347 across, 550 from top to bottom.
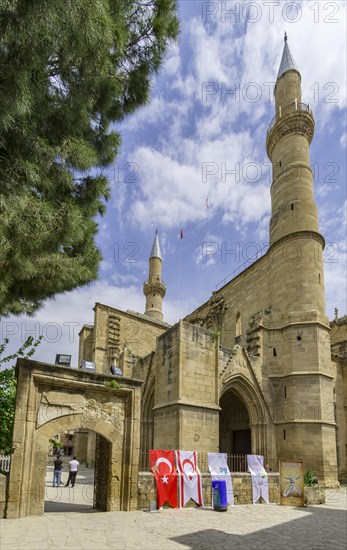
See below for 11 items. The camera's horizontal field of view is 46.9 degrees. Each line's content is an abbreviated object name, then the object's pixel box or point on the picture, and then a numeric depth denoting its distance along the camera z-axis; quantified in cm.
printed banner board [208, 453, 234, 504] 1089
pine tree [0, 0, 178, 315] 495
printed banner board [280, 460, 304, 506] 1171
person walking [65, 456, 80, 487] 1425
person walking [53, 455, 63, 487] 1501
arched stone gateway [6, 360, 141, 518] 812
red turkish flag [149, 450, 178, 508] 980
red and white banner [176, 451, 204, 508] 1024
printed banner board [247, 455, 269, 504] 1161
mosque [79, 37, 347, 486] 1553
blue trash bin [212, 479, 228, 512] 1000
